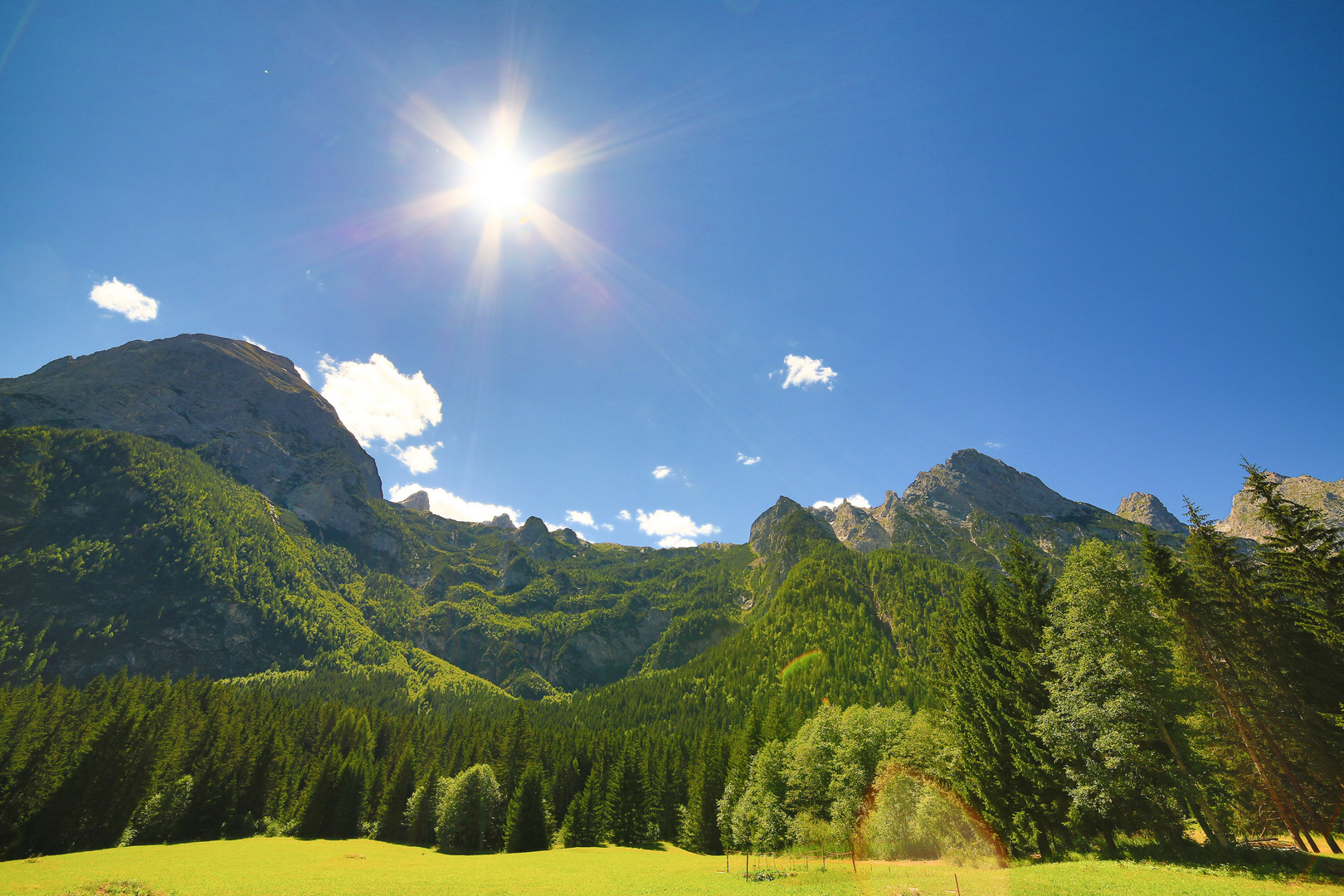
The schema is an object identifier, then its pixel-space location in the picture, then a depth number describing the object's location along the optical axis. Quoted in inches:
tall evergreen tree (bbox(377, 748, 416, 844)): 3157.0
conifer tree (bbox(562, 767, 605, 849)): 2888.8
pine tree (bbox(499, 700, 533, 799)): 3100.4
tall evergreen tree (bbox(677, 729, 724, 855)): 2721.5
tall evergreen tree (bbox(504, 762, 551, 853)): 2613.2
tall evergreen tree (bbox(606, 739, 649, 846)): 2935.5
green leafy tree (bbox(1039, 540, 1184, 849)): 947.3
